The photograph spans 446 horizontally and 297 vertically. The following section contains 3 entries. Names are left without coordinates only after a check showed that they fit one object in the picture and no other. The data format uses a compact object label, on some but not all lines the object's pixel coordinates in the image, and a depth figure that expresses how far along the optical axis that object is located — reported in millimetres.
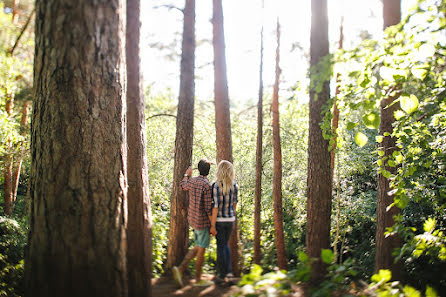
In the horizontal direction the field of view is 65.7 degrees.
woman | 5250
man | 5371
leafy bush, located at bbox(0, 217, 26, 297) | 5305
